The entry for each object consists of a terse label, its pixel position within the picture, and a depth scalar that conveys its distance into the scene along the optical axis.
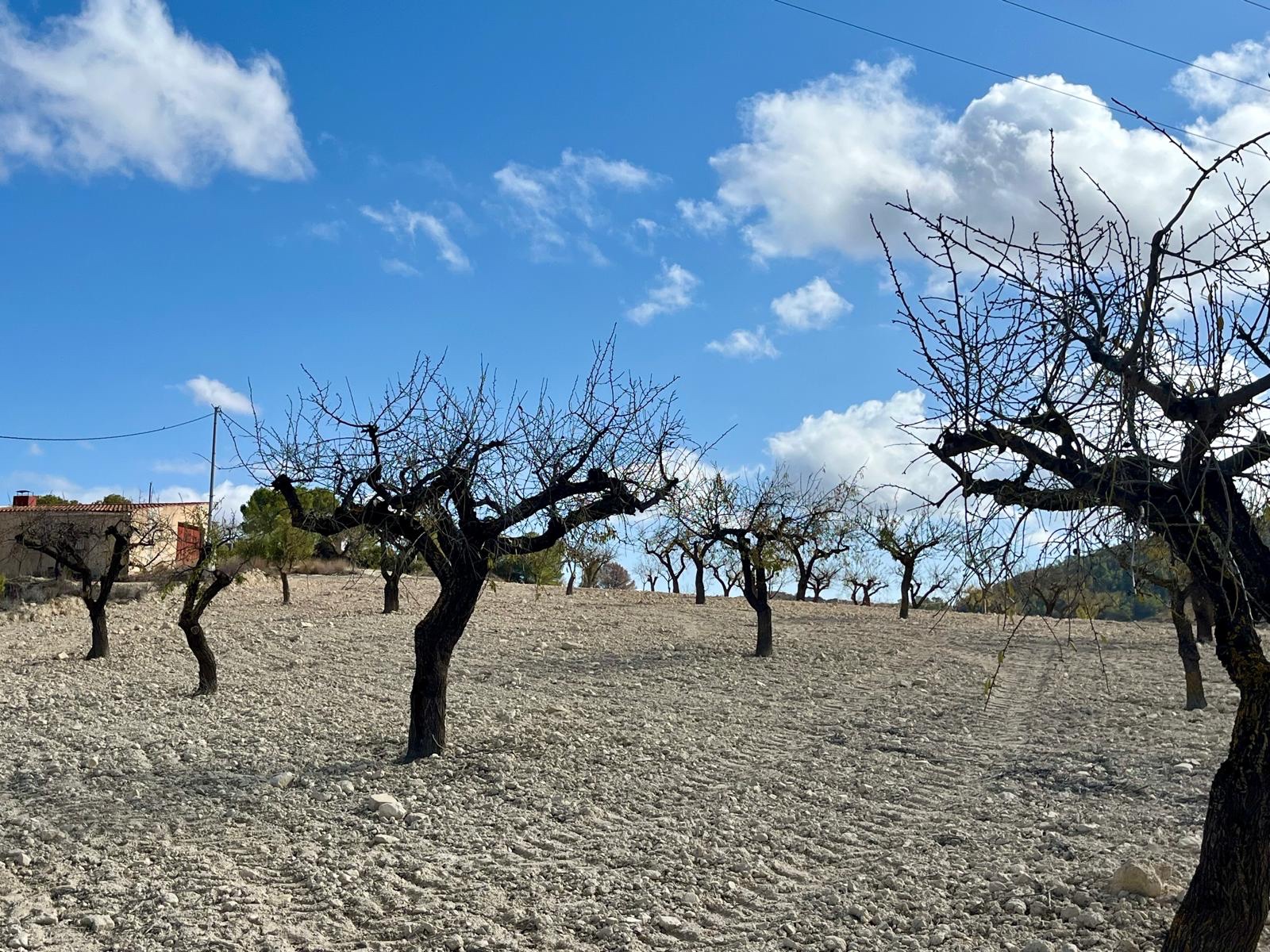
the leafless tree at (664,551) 22.56
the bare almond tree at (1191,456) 4.48
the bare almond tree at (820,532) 21.28
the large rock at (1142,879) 6.05
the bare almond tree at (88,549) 18.80
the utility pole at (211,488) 31.27
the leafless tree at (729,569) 28.11
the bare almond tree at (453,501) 10.79
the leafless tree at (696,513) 15.45
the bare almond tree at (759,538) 19.77
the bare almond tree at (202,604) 15.12
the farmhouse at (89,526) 21.75
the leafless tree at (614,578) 56.09
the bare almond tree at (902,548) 28.16
